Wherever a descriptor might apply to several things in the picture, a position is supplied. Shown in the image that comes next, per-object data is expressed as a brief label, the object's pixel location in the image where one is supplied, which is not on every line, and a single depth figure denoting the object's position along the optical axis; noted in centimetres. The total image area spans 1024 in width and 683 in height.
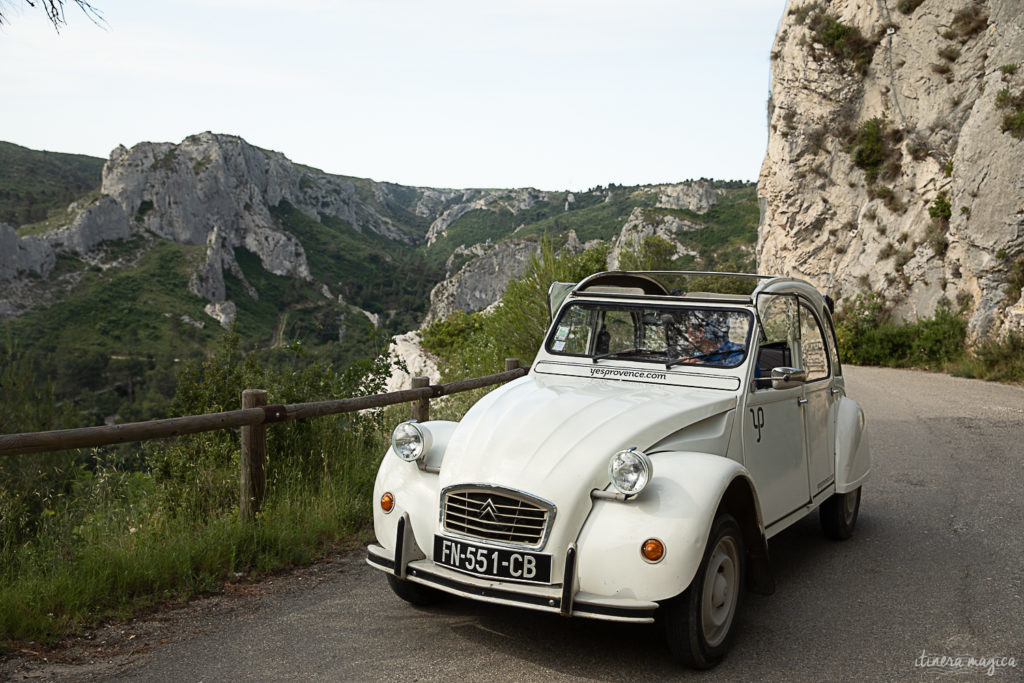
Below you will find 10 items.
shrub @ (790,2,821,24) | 3728
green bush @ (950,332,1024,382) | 1820
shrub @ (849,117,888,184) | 3338
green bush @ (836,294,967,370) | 2272
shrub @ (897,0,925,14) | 3156
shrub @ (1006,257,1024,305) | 2161
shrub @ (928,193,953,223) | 2784
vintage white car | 362
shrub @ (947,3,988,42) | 2855
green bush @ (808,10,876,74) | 3441
